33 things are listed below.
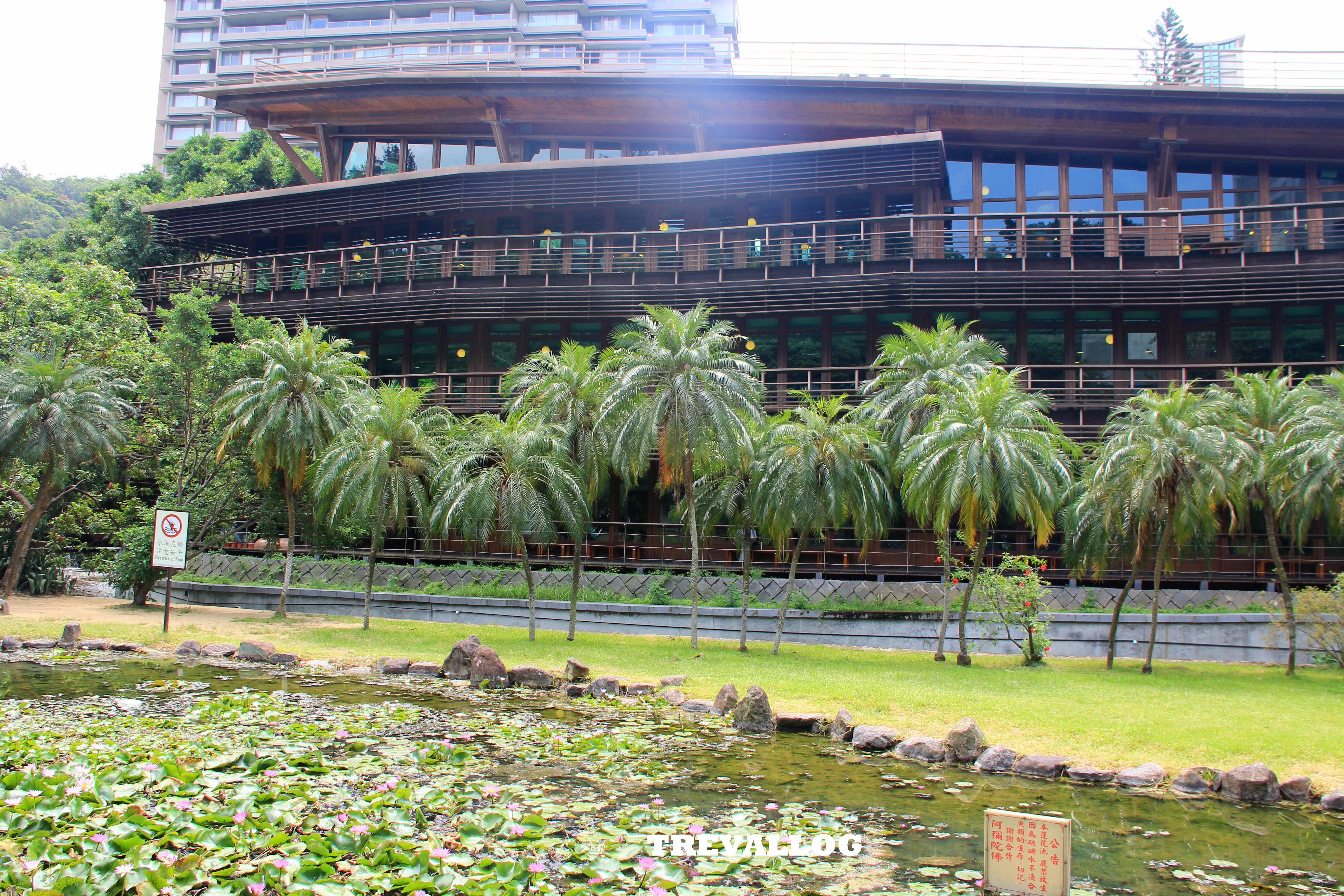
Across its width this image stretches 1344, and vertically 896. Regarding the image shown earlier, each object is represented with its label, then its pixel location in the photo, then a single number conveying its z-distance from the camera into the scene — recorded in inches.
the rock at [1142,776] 407.8
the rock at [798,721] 510.0
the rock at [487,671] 629.0
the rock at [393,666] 671.8
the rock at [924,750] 449.4
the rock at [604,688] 599.2
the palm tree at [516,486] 847.1
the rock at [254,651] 709.9
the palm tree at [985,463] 720.3
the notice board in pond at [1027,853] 259.9
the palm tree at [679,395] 796.0
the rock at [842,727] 491.8
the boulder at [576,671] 633.6
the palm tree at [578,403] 878.4
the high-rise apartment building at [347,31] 2977.4
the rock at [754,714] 504.7
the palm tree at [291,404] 937.5
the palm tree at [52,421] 916.6
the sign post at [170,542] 792.3
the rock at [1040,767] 423.2
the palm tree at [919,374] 885.2
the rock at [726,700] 543.2
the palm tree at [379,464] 907.4
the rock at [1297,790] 387.5
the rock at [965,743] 445.4
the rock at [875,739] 467.8
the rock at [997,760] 430.9
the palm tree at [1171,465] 713.0
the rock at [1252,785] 389.1
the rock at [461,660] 649.0
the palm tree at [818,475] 793.6
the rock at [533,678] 628.7
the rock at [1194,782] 399.5
